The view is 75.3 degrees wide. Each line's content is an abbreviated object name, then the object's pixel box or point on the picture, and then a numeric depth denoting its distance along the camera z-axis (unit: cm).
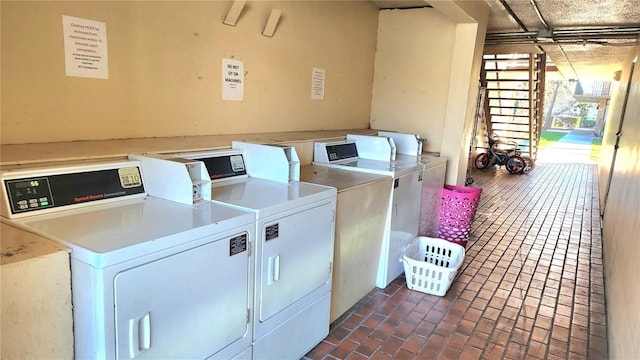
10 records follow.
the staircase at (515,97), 766
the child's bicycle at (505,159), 929
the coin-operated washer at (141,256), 122
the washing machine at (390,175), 303
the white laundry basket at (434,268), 301
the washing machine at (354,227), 246
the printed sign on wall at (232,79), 281
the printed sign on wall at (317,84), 372
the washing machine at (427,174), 362
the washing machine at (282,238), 181
